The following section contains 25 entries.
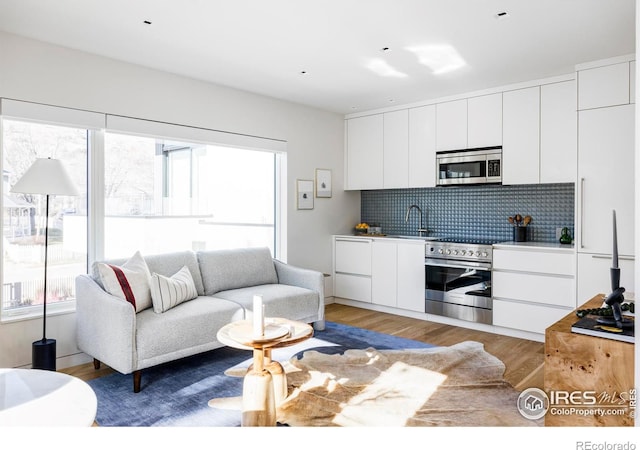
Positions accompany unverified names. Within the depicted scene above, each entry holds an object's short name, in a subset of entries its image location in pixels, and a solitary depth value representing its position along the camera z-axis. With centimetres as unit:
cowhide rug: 244
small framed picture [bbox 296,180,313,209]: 522
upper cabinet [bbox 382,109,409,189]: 518
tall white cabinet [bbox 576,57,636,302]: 347
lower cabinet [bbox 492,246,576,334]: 386
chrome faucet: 542
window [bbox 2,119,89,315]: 318
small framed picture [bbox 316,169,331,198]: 546
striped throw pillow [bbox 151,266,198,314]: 324
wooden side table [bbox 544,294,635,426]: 173
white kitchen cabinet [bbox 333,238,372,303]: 535
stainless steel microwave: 447
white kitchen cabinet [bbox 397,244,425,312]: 484
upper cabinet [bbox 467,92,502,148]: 443
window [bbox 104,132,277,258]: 379
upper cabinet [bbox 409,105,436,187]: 494
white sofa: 291
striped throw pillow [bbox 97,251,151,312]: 311
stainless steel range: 435
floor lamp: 286
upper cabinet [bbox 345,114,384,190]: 545
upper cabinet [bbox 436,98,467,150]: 468
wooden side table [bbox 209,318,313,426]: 227
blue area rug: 248
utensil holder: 449
